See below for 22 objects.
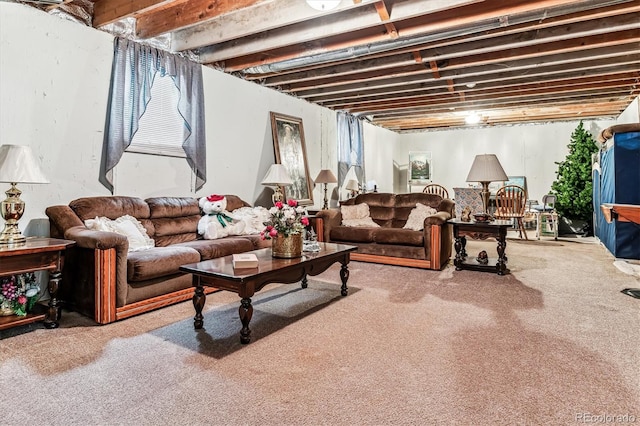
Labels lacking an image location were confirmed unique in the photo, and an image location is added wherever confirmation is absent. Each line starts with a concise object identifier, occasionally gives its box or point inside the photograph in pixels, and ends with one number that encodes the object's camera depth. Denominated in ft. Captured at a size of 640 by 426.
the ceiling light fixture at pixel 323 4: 9.46
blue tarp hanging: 17.20
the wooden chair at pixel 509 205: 23.76
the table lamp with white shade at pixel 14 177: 8.91
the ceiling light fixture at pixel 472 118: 26.22
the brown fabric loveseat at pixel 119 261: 9.43
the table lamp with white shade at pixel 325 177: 21.74
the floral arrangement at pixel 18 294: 8.94
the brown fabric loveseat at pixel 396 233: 15.44
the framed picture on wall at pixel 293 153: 19.88
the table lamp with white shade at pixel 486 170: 15.35
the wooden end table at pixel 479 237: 14.74
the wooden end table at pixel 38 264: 8.46
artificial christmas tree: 26.43
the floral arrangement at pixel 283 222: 10.16
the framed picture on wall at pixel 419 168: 34.65
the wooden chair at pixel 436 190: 32.97
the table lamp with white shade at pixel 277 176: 17.19
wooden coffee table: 8.24
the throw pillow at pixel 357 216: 18.22
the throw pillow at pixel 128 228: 10.82
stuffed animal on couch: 13.84
